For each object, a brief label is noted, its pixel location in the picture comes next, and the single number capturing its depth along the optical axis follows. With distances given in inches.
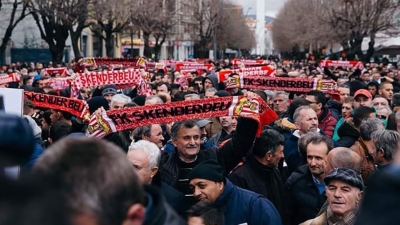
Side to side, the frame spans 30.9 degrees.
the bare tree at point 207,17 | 2311.3
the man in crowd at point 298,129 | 275.9
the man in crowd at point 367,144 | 229.9
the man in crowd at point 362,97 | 394.0
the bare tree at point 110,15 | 1586.1
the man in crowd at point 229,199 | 184.4
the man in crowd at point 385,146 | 210.2
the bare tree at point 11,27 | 1363.4
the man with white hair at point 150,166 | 184.1
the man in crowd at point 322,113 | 366.0
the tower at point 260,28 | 7042.3
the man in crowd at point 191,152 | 222.1
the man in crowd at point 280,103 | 405.1
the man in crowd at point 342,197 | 173.3
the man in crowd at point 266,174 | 221.9
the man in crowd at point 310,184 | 219.3
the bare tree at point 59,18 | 1405.0
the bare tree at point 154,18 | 1845.5
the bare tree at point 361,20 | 1517.0
